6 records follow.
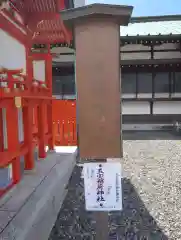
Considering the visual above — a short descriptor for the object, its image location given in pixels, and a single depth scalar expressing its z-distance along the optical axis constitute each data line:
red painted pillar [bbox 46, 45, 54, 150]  5.94
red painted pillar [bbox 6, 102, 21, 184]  3.55
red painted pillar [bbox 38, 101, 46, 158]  5.30
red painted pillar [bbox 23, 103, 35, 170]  4.29
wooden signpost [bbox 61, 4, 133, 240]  1.85
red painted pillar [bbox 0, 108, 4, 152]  3.59
